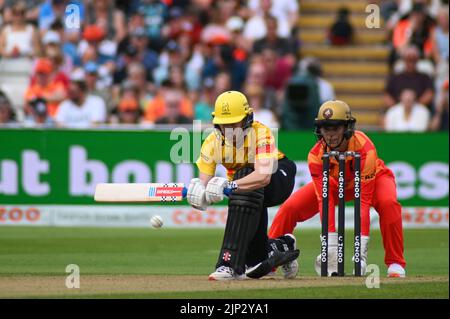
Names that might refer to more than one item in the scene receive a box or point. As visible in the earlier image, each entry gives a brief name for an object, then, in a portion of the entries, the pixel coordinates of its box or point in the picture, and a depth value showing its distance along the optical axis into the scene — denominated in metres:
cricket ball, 11.55
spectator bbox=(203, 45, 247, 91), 23.30
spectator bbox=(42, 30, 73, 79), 23.17
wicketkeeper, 11.91
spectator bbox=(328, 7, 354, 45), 24.30
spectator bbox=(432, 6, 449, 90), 22.41
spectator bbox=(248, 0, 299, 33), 24.42
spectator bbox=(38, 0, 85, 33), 24.44
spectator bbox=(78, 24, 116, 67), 24.01
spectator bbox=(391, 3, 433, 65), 22.95
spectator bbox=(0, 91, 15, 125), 21.39
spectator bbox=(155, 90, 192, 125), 21.44
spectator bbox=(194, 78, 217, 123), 22.00
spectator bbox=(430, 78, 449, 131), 21.08
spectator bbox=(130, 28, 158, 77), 23.75
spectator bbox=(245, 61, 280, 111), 22.45
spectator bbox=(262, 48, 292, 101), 23.22
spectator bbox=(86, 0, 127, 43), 24.48
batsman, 11.37
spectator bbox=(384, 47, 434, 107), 21.88
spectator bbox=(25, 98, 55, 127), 21.80
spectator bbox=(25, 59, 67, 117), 22.48
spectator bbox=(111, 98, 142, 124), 21.92
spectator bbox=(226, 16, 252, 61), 23.75
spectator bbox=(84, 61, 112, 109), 22.53
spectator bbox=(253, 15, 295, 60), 23.56
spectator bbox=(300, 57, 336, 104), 22.30
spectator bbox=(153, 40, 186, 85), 23.45
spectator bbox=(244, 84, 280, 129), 21.66
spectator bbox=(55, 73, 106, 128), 21.84
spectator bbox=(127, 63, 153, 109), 22.69
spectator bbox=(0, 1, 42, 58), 23.75
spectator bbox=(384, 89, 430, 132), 21.23
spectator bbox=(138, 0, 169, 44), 24.23
